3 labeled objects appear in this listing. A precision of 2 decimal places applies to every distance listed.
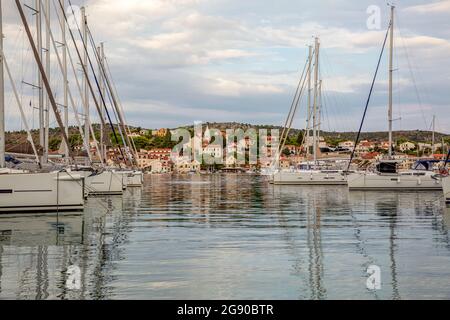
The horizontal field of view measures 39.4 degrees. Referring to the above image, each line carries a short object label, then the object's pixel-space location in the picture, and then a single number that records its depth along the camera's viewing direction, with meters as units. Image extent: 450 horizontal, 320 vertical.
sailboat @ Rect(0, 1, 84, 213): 27.67
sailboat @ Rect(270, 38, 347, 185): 70.00
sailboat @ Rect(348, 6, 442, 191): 57.25
